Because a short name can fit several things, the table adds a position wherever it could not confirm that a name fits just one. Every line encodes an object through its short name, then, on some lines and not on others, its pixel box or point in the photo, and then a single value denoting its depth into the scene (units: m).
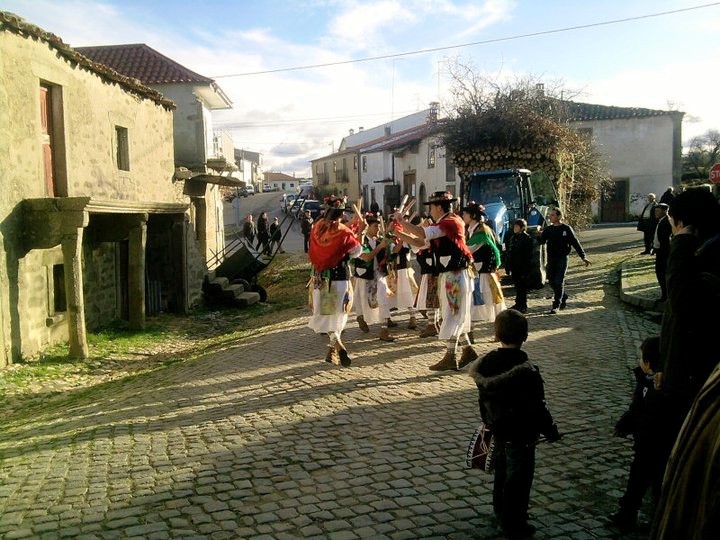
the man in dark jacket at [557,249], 10.82
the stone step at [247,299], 16.41
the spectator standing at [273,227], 28.80
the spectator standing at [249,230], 26.36
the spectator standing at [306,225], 25.31
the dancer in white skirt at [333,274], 7.95
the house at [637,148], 35.75
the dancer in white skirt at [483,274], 8.86
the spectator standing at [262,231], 27.18
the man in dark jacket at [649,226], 15.70
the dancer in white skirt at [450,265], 7.28
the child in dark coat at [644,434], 3.73
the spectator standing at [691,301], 3.25
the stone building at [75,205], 9.69
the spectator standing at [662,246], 10.12
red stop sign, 12.40
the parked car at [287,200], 52.67
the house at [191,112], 22.16
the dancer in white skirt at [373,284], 9.86
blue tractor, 14.20
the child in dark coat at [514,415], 3.71
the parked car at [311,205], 44.91
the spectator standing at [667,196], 14.65
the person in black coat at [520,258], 10.88
